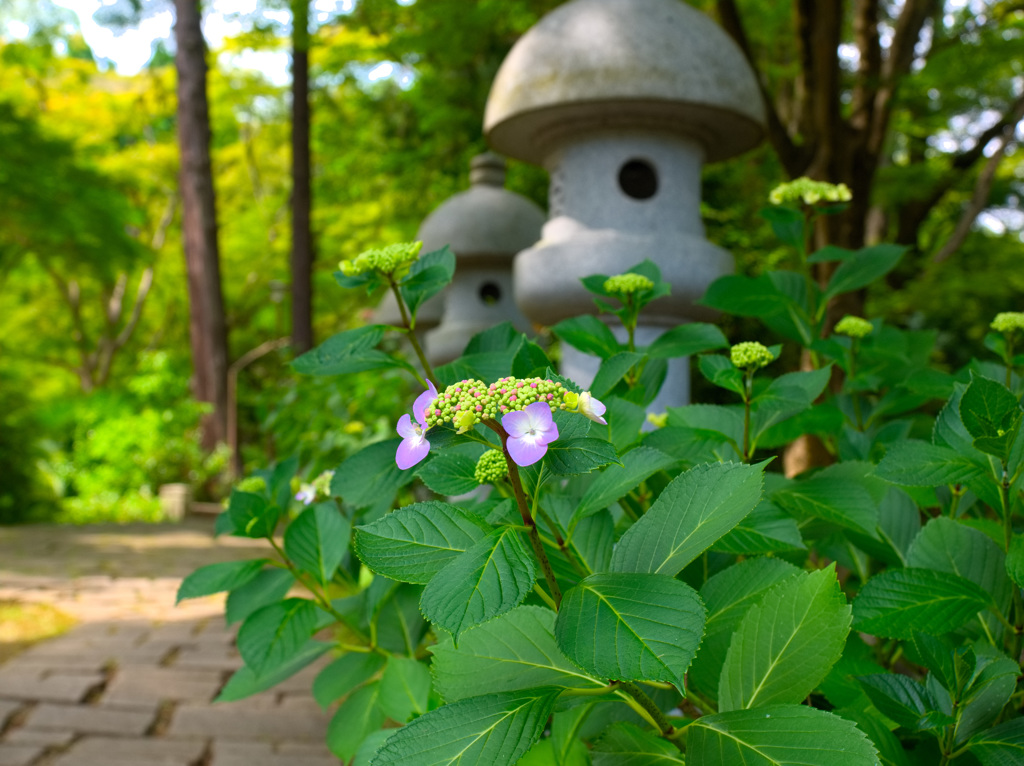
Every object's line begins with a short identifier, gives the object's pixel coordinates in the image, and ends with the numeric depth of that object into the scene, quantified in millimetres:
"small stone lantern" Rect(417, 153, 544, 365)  5234
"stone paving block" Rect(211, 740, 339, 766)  2270
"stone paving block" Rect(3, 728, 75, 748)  2457
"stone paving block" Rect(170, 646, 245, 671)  3277
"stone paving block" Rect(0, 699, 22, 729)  2691
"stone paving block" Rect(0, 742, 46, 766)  2312
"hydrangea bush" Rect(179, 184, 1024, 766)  575
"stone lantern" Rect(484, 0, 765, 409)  3260
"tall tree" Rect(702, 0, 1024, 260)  5121
